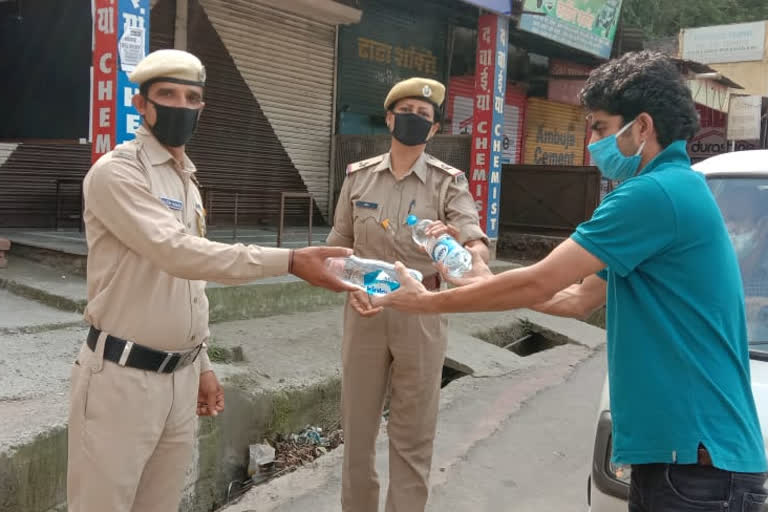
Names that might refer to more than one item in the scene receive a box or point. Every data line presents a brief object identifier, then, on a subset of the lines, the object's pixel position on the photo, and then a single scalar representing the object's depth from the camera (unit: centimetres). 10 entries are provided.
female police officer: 325
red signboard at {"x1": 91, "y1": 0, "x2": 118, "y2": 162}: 539
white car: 261
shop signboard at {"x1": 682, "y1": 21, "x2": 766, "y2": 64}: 2517
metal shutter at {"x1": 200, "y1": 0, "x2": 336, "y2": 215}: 941
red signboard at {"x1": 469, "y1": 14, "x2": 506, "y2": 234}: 976
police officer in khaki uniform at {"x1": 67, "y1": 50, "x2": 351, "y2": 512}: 219
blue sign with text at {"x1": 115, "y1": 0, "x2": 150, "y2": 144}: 538
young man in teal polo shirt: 184
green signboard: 1048
